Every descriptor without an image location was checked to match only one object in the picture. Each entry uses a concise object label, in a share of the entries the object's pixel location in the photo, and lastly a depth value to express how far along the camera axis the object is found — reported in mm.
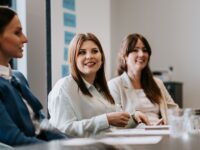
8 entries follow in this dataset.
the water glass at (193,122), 2448
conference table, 1189
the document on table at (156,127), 2567
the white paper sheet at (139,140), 1608
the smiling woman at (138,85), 3123
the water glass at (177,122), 2380
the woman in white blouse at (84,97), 2583
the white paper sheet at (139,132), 2362
